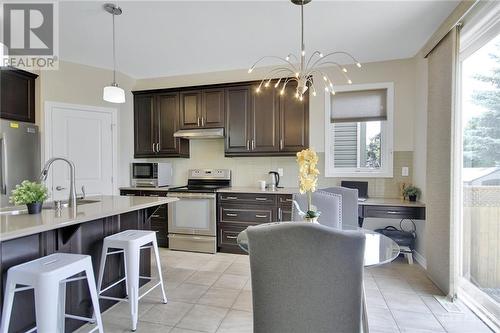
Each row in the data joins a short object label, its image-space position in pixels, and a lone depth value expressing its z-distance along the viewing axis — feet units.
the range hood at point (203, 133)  13.43
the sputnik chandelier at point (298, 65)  11.98
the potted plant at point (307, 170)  5.40
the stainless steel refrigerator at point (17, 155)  10.48
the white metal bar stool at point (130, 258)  6.76
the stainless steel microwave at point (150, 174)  14.19
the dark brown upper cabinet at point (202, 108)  13.66
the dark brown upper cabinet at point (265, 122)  12.72
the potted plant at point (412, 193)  11.04
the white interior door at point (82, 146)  12.13
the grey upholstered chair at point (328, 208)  7.50
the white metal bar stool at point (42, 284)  4.80
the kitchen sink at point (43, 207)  6.62
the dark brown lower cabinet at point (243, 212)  11.97
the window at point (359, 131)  12.24
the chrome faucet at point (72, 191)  7.02
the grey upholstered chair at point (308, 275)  3.88
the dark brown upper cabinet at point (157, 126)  14.47
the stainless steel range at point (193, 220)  12.74
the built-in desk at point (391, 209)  10.33
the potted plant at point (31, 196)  6.17
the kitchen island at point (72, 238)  5.43
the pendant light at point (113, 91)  8.13
